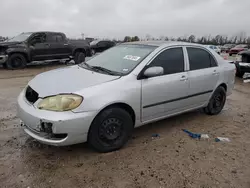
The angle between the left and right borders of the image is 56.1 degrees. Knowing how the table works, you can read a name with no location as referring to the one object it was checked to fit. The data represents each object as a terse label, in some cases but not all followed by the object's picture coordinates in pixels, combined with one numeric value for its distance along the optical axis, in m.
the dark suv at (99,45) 16.86
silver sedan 2.86
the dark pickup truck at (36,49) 10.81
